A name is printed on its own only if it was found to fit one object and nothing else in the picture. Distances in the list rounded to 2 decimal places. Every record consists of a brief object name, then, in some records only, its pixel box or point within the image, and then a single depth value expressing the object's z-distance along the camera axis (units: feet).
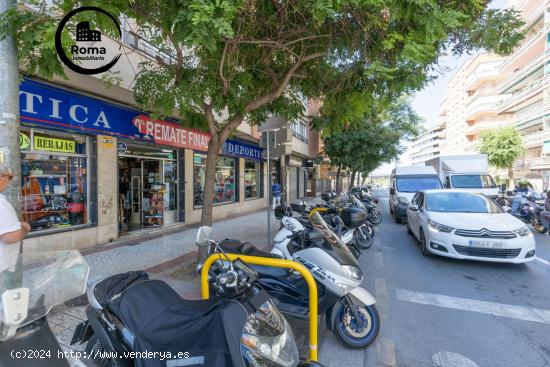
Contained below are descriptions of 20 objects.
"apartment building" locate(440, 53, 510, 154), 132.05
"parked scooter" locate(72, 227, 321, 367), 4.91
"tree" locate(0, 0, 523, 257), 10.34
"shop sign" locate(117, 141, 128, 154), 23.97
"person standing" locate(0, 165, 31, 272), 7.37
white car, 16.78
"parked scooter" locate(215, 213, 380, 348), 9.21
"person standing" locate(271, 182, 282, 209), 53.52
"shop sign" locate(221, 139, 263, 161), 39.56
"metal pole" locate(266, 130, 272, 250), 21.45
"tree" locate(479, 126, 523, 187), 91.09
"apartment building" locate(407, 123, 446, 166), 294.87
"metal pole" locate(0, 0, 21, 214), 8.48
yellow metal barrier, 8.14
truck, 40.16
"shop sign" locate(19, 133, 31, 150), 17.56
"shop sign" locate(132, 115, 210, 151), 25.72
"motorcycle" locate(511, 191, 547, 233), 29.23
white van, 34.88
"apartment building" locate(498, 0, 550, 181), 89.51
